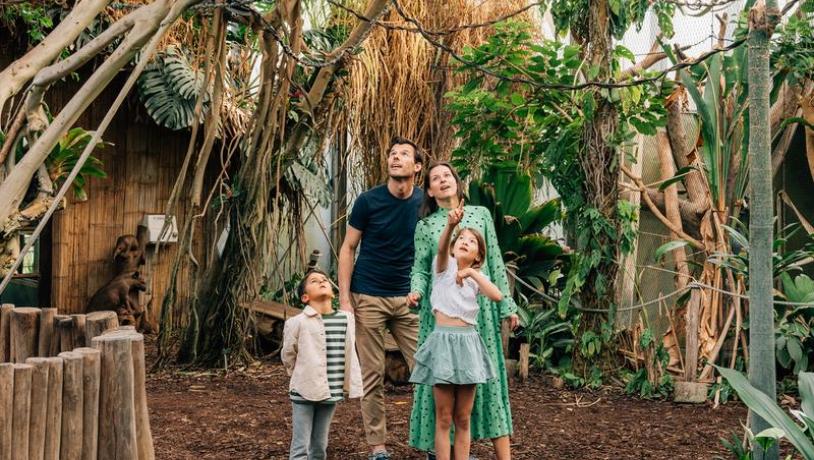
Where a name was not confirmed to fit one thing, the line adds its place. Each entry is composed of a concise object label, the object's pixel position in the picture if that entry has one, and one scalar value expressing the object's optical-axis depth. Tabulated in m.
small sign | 10.48
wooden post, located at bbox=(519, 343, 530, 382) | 8.19
